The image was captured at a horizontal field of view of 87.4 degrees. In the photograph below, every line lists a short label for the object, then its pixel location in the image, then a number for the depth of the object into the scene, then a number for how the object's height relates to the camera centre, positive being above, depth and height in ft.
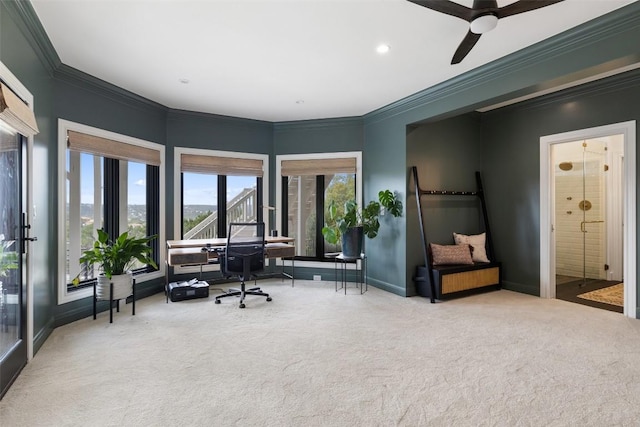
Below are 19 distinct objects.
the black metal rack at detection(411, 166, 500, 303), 13.82 -0.43
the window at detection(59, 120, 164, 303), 11.27 +0.95
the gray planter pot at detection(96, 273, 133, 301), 11.39 -2.39
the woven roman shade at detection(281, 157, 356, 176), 16.97 +2.57
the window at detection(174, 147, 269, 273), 15.97 +1.34
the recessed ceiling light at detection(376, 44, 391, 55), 9.58 +4.86
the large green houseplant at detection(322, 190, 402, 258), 14.75 -0.31
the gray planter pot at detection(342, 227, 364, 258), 14.97 -1.16
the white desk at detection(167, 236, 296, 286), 12.92 -1.37
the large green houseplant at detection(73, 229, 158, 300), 11.28 -1.48
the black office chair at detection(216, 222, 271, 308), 13.17 -1.61
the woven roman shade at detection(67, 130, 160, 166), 11.37 +2.59
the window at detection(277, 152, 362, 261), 17.13 +1.31
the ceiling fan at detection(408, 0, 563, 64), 6.33 +4.02
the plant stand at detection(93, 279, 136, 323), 11.16 -2.77
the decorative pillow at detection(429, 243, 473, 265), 14.61 -1.71
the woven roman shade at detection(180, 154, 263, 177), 15.90 +2.55
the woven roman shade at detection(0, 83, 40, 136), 6.23 +2.12
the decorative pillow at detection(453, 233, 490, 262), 15.40 -1.26
